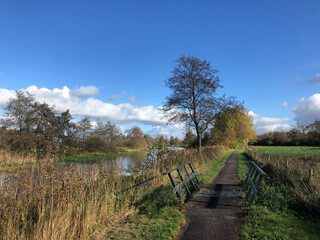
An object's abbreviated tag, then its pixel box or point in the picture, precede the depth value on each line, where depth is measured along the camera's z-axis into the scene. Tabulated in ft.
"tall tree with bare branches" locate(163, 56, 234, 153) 63.21
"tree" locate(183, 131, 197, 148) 124.11
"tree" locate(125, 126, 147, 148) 204.09
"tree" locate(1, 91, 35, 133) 89.76
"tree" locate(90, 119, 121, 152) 128.77
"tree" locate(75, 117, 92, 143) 124.88
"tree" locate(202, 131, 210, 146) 140.76
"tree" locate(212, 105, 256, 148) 65.26
